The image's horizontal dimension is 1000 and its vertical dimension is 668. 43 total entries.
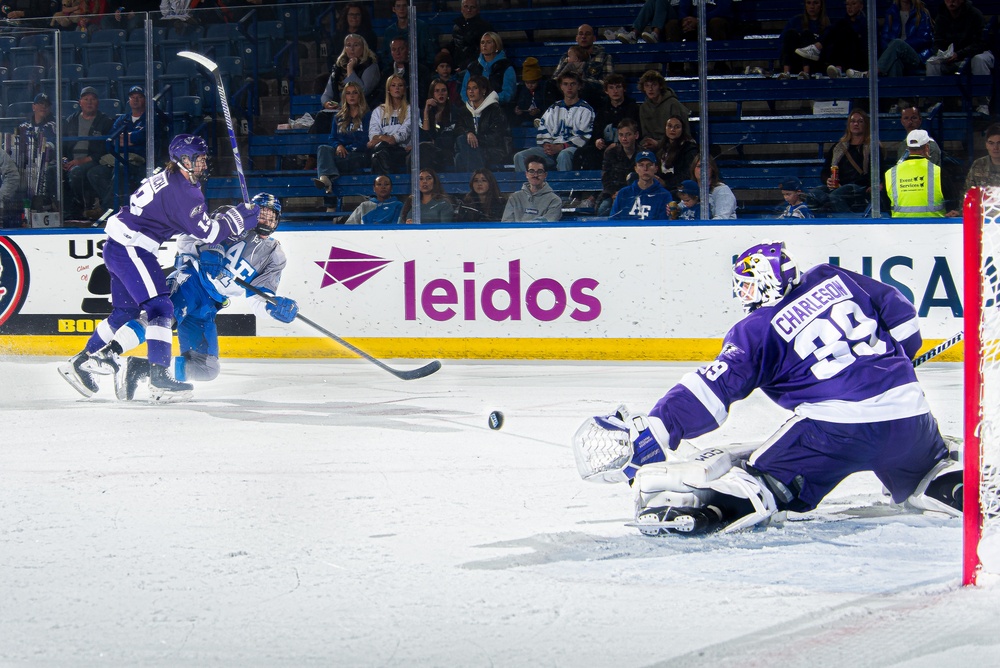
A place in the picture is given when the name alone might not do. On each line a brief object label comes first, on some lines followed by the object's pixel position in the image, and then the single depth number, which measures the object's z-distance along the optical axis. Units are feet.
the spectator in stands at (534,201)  57.11
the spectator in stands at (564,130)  57.06
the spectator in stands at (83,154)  61.62
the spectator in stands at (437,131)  58.03
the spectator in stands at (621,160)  56.18
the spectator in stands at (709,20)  56.24
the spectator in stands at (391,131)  58.54
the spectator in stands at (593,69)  57.31
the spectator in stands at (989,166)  51.75
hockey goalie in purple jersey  23.03
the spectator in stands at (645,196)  55.83
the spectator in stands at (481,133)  57.47
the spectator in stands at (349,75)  59.62
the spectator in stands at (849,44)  54.65
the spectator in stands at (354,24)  59.36
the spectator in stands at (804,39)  56.08
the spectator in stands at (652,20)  56.80
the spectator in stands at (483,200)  57.72
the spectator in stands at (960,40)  53.83
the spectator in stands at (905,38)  53.98
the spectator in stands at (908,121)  53.31
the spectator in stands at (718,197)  55.31
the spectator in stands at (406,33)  58.75
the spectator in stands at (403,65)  58.54
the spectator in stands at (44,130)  61.62
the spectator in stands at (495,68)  58.13
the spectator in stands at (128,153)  61.31
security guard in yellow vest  53.01
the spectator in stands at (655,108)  55.77
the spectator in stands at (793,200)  54.54
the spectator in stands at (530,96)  57.82
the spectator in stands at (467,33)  58.95
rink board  53.78
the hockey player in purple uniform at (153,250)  46.85
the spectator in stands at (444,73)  58.54
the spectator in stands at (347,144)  59.36
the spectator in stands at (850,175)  53.93
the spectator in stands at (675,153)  55.31
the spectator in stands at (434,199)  58.29
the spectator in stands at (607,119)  56.59
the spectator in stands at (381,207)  58.90
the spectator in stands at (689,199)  55.47
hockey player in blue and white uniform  49.60
